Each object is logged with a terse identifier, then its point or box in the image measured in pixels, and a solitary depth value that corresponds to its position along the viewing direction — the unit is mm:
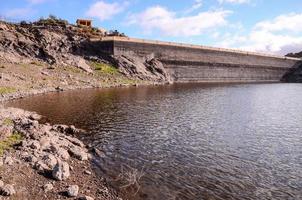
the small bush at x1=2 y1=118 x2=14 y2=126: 20595
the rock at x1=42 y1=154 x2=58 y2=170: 14707
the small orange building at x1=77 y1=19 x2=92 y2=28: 84650
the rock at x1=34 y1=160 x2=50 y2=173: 14006
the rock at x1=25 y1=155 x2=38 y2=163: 14669
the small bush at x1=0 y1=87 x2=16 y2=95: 40201
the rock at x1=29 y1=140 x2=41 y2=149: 16452
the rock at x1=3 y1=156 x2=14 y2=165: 13962
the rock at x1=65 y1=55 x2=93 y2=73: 64149
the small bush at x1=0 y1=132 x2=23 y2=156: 15660
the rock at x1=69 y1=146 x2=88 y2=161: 17226
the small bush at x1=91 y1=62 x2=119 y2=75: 66482
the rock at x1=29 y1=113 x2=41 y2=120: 26886
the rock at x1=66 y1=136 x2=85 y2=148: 19862
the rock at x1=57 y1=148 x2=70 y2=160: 16450
